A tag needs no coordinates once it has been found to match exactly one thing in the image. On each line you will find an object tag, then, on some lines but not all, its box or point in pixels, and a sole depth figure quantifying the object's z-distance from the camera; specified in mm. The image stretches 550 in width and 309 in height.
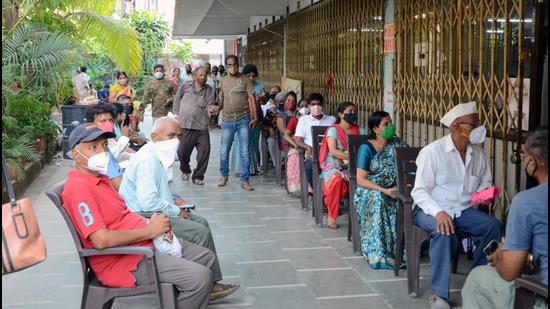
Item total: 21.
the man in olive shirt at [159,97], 12117
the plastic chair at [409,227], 4598
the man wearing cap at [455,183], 4445
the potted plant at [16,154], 8164
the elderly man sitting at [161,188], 4219
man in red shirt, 3471
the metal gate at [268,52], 15106
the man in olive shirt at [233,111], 9211
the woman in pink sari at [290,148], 8102
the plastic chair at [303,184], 7566
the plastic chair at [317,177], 6797
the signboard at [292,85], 12070
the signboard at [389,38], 7457
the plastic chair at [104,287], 3523
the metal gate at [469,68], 5039
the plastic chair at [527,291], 2855
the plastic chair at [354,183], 5750
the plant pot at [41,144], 10512
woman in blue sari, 5324
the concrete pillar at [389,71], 7516
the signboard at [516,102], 4922
